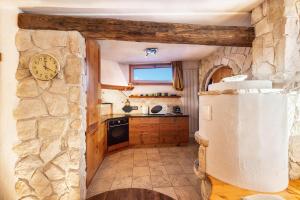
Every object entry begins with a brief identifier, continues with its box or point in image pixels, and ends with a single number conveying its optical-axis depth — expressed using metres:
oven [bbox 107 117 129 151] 2.93
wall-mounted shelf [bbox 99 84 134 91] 3.35
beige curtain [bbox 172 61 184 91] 3.69
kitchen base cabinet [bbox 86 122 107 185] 1.88
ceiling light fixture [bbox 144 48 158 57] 2.67
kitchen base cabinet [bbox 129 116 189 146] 3.29
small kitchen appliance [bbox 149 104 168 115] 3.73
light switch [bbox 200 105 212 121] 1.29
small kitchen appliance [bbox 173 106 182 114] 3.74
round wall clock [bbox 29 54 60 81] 1.42
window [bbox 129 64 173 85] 3.86
